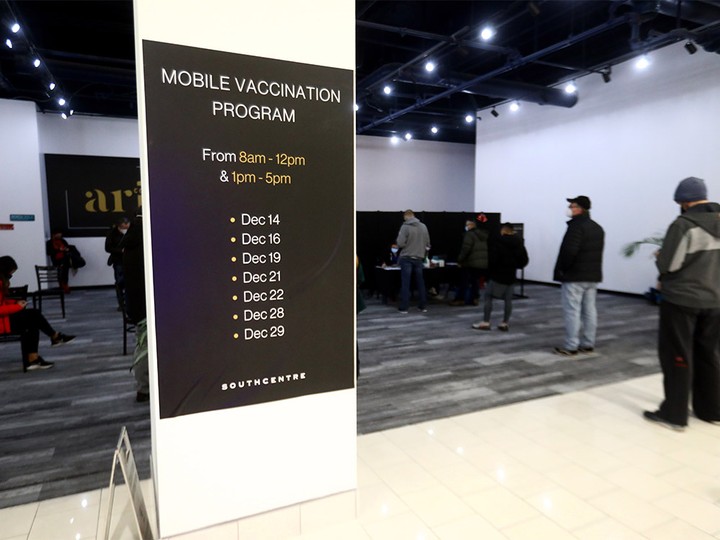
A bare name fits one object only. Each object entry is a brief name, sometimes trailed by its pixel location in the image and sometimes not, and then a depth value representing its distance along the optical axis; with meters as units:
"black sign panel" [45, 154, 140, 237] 9.49
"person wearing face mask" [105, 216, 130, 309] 6.46
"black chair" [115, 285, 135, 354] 4.85
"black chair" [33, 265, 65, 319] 6.59
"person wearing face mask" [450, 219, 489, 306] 7.30
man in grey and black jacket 2.91
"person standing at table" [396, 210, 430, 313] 7.22
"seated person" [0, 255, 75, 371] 4.19
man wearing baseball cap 4.69
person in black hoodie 5.78
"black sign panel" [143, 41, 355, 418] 1.68
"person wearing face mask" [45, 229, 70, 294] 9.08
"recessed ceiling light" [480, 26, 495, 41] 5.84
